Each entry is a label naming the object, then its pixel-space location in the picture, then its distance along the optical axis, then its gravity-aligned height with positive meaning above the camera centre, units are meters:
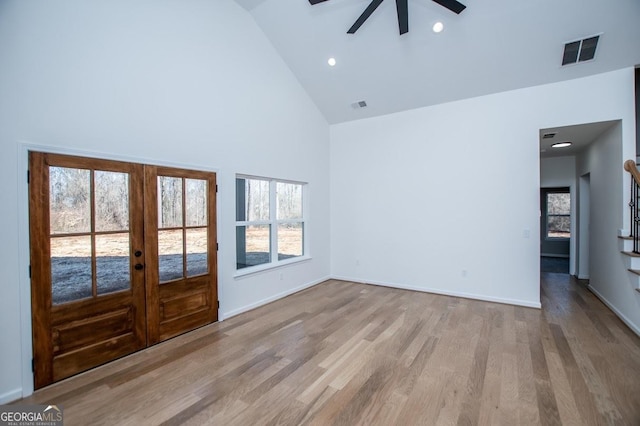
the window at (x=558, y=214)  8.62 -0.15
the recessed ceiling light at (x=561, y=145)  5.17 +1.20
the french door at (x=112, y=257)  2.42 -0.46
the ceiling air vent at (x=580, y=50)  3.51 +2.04
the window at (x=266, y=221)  4.59 -0.18
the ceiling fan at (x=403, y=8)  2.93 +2.16
